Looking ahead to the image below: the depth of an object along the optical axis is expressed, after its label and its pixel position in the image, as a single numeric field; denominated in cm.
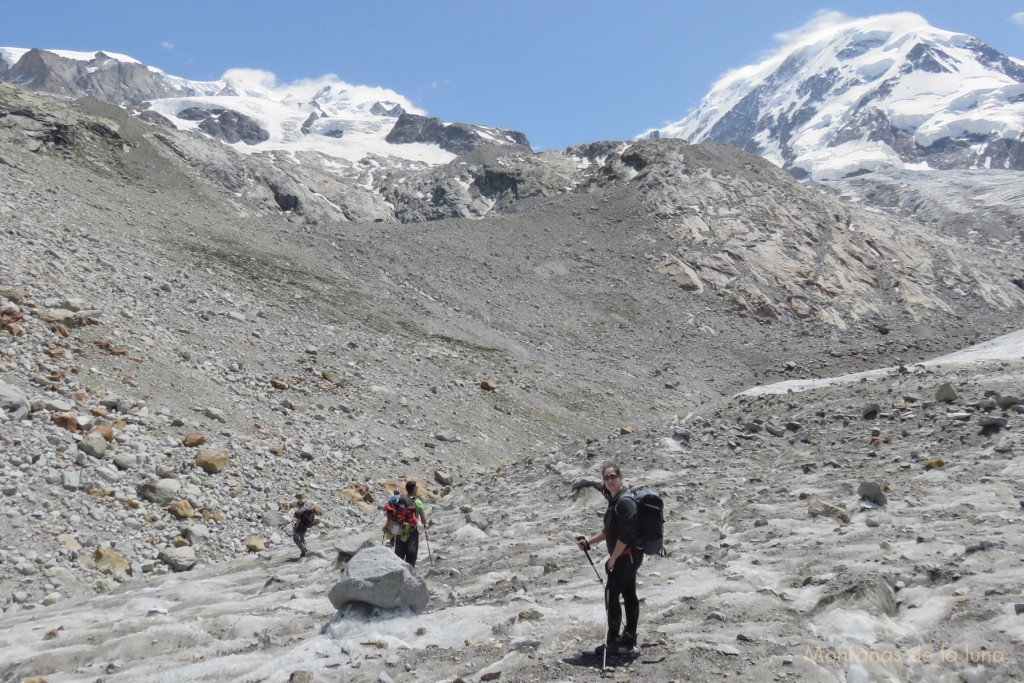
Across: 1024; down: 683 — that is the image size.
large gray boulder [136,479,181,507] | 1608
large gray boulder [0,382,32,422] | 1656
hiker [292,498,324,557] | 1493
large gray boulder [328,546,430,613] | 1031
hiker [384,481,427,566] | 1256
